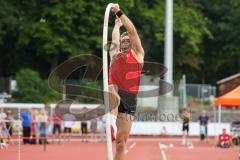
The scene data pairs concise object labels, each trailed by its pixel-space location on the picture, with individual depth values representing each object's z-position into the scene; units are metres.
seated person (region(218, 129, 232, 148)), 28.81
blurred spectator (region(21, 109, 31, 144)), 29.10
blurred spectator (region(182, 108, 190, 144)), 30.40
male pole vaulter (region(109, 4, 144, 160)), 8.99
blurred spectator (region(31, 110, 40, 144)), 29.49
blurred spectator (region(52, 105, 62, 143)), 32.28
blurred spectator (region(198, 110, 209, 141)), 32.81
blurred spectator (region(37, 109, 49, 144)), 29.05
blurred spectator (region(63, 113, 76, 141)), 33.29
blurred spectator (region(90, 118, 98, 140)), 34.45
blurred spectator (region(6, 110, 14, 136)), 26.26
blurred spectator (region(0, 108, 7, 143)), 25.14
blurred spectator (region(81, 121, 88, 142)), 33.78
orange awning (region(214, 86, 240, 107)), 26.86
